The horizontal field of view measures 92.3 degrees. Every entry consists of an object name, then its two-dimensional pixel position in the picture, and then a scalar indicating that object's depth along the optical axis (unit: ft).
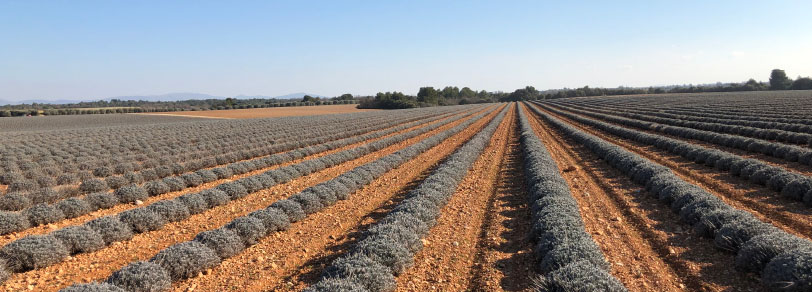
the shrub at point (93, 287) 19.57
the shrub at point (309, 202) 37.78
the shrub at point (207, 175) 52.17
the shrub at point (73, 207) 36.27
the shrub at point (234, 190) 42.86
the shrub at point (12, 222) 31.35
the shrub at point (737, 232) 25.04
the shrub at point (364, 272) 21.80
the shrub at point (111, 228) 29.76
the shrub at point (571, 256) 22.89
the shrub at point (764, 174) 40.73
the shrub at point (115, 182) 50.06
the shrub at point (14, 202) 38.50
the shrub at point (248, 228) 29.86
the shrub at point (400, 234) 27.35
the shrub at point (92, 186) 46.70
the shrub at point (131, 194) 41.68
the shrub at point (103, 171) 59.06
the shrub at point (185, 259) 24.02
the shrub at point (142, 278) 21.44
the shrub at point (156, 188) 45.42
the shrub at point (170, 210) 35.06
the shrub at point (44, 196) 41.11
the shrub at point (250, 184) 45.60
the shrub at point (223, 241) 27.02
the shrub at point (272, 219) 32.50
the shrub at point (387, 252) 24.44
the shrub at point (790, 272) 18.38
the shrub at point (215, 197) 39.93
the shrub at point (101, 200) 39.09
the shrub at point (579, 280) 19.44
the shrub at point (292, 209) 35.55
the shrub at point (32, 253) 24.77
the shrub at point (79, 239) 27.66
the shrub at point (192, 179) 50.11
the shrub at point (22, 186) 48.01
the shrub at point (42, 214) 33.78
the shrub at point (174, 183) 47.39
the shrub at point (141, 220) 32.24
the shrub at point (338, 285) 20.09
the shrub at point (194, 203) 37.77
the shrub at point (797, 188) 35.06
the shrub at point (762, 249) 21.99
